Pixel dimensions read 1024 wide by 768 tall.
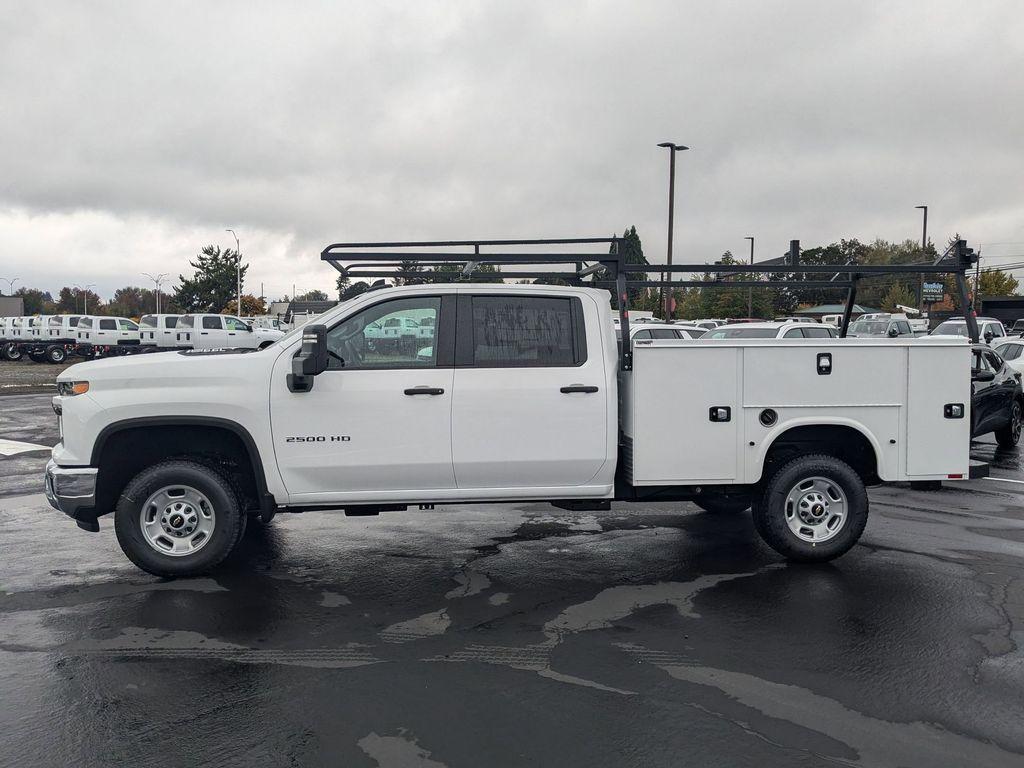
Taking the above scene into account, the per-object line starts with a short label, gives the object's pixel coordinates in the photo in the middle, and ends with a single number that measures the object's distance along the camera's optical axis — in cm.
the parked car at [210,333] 3591
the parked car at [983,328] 2823
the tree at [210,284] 10625
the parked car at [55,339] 3616
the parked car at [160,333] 3594
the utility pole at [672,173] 3647
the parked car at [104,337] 3534
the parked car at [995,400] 1289
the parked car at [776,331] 1889
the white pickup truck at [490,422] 630
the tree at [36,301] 14188
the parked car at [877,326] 2725
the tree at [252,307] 11456
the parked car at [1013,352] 1709
